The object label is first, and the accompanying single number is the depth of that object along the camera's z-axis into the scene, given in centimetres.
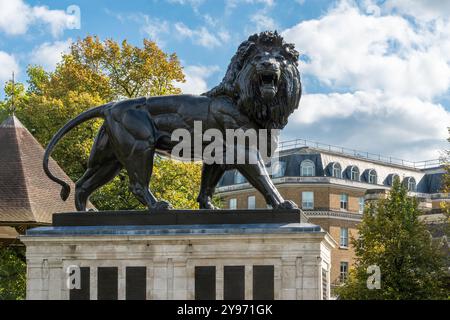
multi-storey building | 8269
